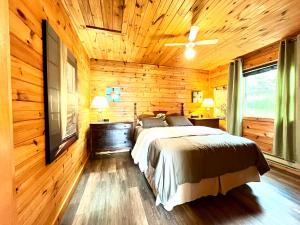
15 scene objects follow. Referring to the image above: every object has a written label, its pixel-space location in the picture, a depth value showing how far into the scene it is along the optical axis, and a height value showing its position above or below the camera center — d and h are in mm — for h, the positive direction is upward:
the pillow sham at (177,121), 3740 -341
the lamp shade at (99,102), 3627 +113
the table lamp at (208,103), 4538 +123
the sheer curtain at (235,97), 3834 +253
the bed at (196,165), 1762 -729
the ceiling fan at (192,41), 2211 +1013
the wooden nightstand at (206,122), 4285 -416
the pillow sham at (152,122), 3564 -353
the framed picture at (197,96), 4886 +355
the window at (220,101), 4512 +181
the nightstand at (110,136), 3568 -696
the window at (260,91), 3326 +374
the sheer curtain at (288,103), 2719 +74
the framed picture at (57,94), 1314 +134
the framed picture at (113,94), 4121 +359
